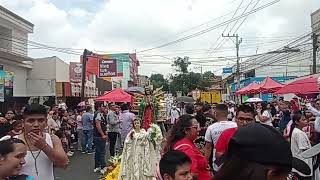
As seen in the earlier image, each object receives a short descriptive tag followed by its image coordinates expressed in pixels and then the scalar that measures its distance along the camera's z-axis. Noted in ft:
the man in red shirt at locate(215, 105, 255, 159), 11.04
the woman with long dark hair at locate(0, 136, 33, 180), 6.57
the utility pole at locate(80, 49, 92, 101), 51.32
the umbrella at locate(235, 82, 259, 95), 45.31
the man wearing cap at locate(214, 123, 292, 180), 3.07
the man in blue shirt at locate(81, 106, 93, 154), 32.56
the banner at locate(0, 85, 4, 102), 33.31
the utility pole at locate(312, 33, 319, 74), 56.06
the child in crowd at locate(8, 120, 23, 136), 16.77
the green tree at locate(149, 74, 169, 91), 186.19
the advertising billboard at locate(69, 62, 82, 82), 61.27
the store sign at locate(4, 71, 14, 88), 37.14
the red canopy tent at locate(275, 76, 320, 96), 30.93
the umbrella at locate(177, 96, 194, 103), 45.64
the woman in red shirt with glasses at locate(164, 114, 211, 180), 9.42
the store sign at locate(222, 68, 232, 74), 144.85
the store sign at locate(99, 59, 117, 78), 83.00
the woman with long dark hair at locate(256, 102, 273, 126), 23.79
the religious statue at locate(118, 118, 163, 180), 18.57
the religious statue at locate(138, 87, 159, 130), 19.96
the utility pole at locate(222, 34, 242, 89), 94.89
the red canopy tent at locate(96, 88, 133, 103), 40.20
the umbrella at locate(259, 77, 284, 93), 40.92
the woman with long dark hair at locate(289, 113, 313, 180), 15.36
